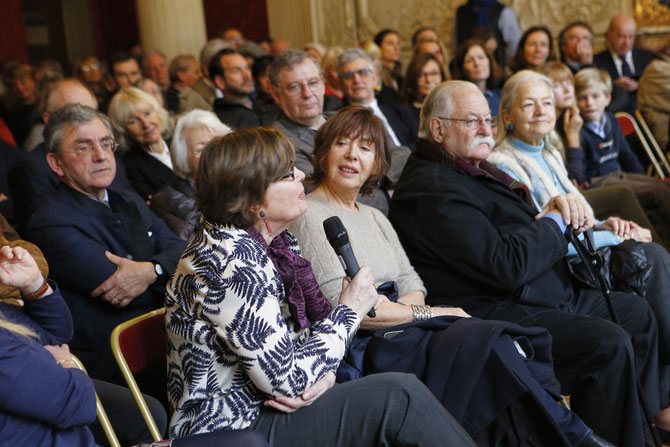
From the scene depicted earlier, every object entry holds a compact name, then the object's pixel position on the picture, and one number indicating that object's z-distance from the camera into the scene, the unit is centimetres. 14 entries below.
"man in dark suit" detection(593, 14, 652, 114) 695
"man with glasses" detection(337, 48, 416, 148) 484
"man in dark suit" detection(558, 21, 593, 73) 675
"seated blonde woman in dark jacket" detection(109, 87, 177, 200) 405
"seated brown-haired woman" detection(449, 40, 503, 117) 566
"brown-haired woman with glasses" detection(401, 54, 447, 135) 535
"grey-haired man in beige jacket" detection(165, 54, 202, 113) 688
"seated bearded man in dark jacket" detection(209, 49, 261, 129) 496
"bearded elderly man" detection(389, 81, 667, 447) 251
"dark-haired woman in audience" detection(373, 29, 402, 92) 758
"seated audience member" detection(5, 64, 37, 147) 676
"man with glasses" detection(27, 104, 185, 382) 256
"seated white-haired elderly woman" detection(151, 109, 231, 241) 326
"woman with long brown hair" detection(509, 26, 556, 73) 659
